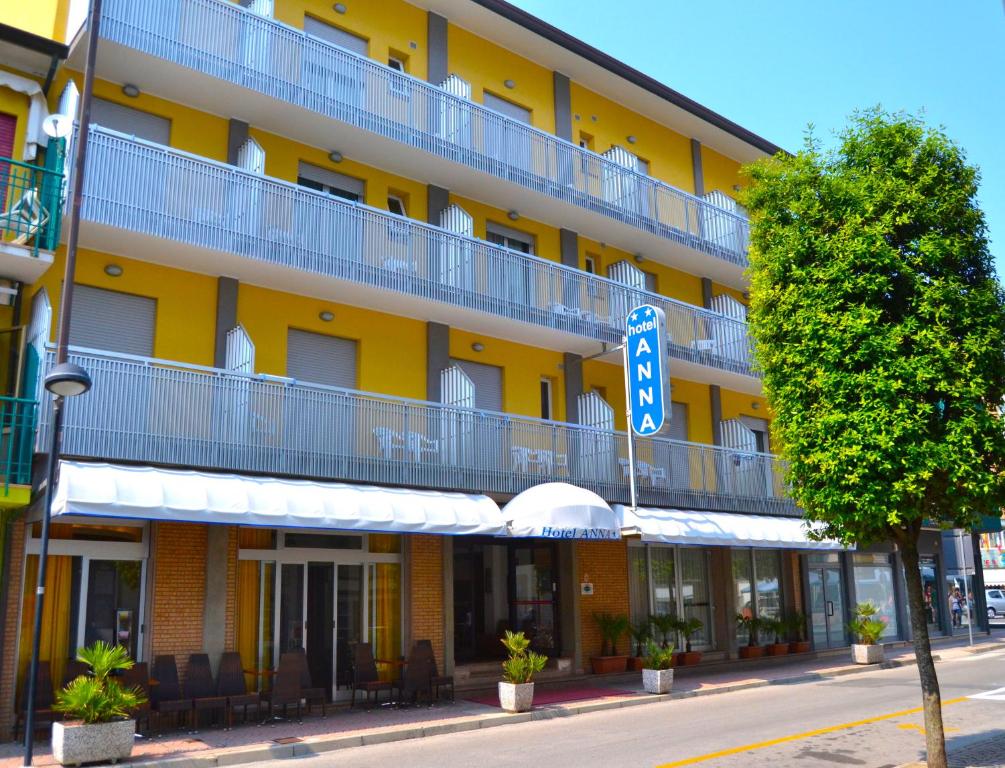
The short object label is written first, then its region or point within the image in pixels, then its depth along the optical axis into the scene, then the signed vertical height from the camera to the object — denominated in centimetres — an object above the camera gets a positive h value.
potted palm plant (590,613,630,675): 1938 -133
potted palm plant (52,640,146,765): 1047 -149
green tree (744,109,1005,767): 945 +244
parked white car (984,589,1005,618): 4669 -144
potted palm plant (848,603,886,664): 2244 -149
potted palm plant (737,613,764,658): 2334 -133
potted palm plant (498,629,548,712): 1480 -153
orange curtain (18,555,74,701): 1263 -33
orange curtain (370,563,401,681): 1648 -45
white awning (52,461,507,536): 1163 +118
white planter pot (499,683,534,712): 1477 -181
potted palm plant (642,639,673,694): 1717 -168
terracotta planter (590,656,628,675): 1936 -173
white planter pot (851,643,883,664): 2238 -188
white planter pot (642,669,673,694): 1716 -185
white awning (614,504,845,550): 1811 +105
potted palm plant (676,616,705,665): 2086 -120
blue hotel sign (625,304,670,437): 1845 +421
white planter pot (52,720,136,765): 1043 -171
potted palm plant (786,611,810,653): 2438 -148
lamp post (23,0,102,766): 1029 +237
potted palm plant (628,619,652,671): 1989 -125
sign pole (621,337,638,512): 1820 +270
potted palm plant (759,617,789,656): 2377 -136
